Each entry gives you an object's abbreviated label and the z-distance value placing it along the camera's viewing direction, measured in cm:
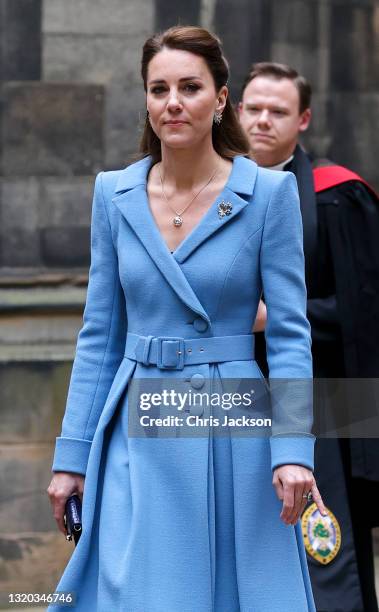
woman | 761
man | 1080
